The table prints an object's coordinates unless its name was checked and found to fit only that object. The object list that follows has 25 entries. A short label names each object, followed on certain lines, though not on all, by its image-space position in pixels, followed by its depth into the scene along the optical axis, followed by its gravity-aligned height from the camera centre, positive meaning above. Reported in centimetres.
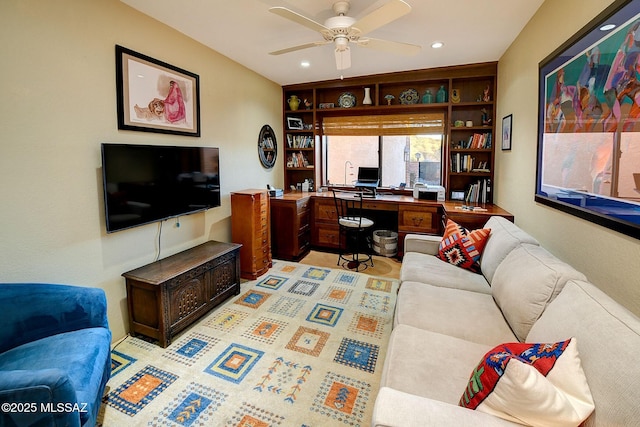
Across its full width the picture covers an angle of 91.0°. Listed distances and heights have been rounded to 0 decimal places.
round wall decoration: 438 +50
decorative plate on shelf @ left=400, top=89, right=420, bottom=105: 441 +117
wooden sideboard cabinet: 232 -87
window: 454 +50
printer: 412 -18
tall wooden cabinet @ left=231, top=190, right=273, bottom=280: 352 -52
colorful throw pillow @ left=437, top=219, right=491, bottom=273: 262 -58
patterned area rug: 174 -125
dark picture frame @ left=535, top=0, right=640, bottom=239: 134 +29
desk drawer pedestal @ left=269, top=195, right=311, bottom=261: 418 -61
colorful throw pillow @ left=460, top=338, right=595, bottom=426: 92 -64
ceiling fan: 203 +111
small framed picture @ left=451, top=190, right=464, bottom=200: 420 -21
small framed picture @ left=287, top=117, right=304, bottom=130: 498 +91
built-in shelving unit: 405 +103
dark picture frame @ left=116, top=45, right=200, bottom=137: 240 +74
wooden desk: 347 -44
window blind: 443 +82
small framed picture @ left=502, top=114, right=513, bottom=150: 323 +50
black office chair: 396 -79
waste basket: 439 -90
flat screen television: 224 +0
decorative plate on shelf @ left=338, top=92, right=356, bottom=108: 472 +120
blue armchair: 115 -80
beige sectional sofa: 94 -72
